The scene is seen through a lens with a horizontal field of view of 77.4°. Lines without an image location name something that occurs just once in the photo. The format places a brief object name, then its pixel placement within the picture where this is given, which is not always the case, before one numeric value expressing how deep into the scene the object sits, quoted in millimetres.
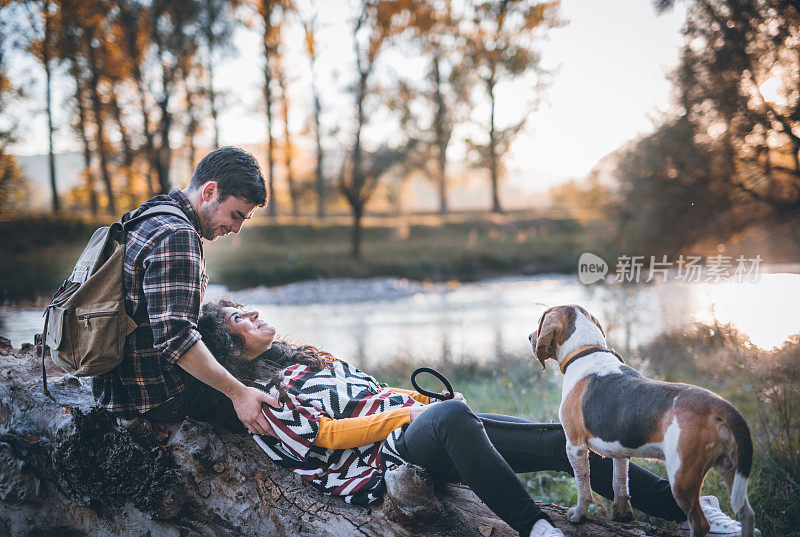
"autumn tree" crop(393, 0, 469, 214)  12336
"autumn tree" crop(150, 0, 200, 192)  7777
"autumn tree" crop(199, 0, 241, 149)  8758
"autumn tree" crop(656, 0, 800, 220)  4859
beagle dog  1526
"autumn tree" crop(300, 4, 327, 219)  10846
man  1849
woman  1783
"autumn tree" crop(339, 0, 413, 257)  11961
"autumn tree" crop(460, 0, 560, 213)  11594
